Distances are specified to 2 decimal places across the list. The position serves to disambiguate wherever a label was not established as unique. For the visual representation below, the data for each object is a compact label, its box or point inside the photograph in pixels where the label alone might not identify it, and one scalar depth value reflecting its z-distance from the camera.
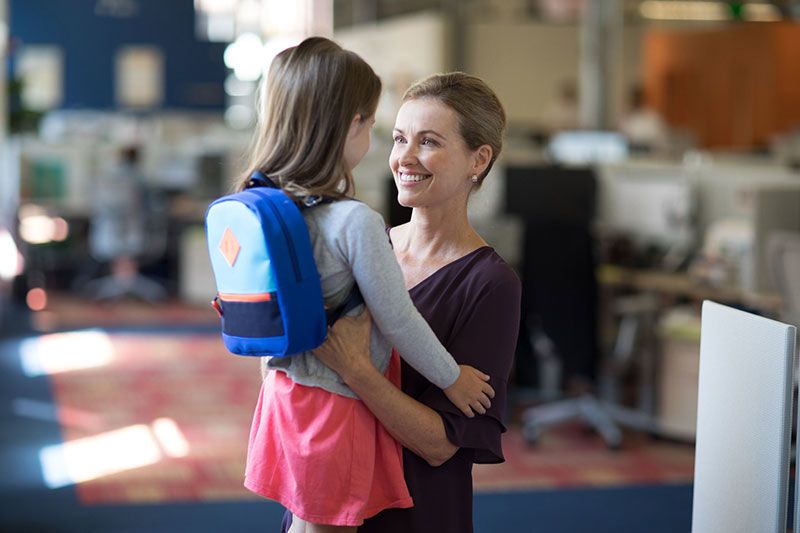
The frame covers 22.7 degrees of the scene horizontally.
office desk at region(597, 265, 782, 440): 9.83
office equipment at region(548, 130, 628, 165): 16.63
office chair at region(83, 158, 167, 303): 17.25
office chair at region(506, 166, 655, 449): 9.42
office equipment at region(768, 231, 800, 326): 8.04
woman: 2.91
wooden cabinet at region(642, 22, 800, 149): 28.19
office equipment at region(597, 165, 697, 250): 11.13
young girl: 2.75
